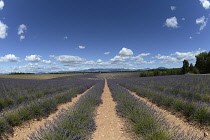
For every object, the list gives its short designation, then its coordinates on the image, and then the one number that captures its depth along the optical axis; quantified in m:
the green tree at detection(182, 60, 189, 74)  46.69
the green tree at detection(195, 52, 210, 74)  43.51
